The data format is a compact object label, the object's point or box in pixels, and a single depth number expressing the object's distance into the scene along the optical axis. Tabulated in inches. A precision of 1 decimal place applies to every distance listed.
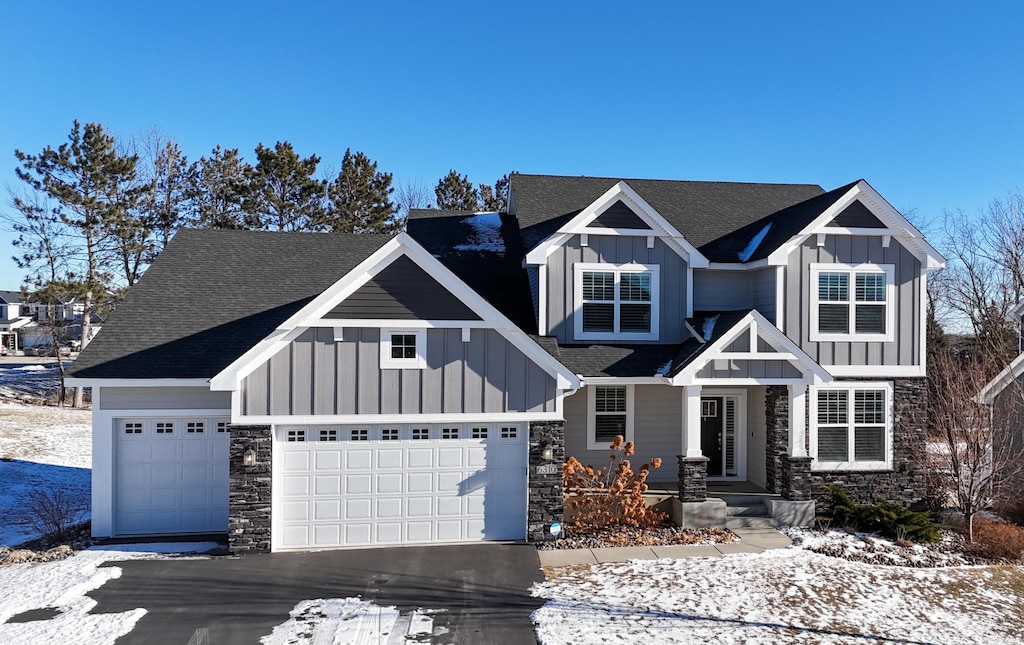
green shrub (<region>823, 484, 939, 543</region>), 435.8
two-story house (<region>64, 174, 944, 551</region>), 405.4
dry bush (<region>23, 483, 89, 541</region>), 434.6
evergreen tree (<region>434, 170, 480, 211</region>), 1461.6
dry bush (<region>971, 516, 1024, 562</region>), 406.0
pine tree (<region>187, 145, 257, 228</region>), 1223.5
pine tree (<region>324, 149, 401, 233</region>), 1283.2
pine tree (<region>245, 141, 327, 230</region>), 1197.1
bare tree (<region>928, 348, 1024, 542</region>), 454.9
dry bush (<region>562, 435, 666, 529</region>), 449.7
